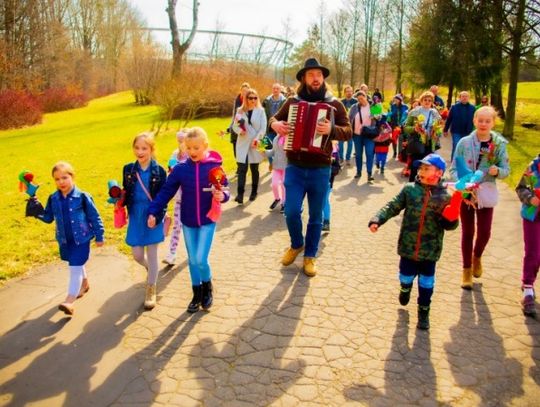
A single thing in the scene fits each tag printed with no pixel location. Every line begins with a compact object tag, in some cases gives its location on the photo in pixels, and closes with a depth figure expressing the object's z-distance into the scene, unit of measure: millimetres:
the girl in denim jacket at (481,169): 4816
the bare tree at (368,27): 41500
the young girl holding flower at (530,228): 4414
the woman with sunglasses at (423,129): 9031
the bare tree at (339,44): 47156
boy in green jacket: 4055
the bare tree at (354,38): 43969
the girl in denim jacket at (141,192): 4574
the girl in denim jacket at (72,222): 4387
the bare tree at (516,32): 17859
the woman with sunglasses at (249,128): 8398
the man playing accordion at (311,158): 5008
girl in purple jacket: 4277
